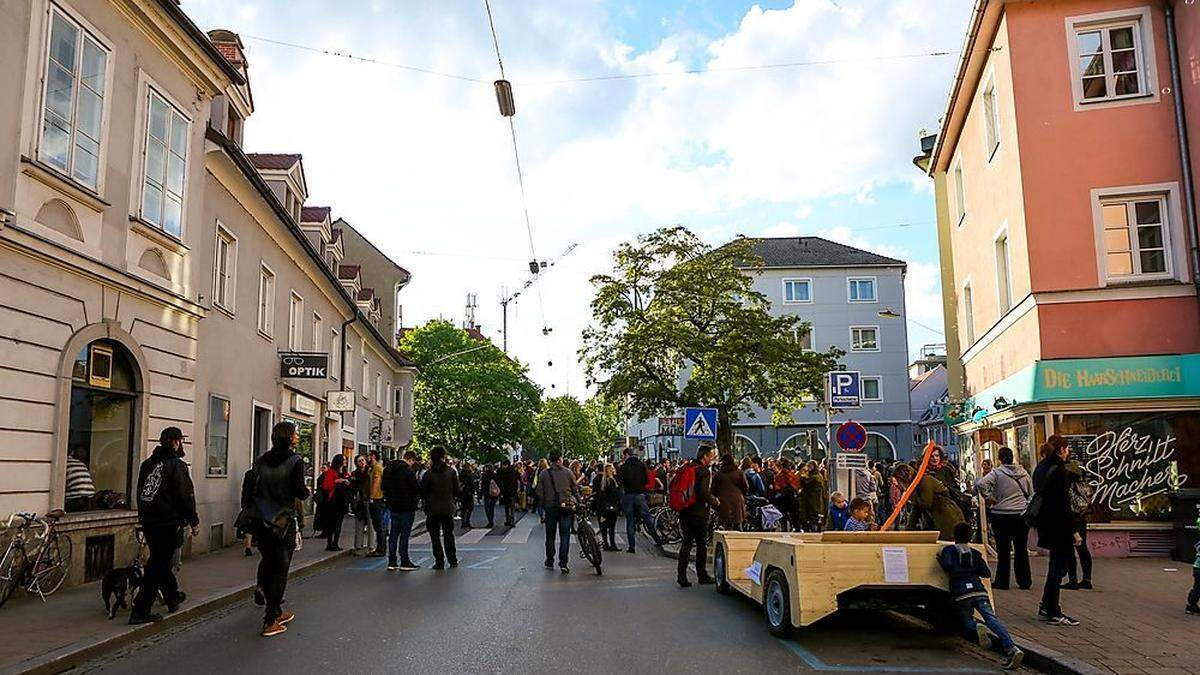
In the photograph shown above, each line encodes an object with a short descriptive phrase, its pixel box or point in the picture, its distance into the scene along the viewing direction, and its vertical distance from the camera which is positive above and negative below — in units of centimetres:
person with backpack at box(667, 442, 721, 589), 1177 -41
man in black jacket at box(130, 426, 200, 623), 870 -27
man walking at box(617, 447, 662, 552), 1691 -25
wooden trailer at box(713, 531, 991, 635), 775 -84
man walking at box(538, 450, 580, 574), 1403 -32
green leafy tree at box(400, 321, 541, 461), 6022 +473
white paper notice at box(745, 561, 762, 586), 919 -95
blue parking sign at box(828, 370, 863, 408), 1580 +132
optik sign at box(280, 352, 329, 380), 2022 +235
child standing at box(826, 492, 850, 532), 1401 -56
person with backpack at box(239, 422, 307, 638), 867 -30
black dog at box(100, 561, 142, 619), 880 -94
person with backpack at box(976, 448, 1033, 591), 1141 -36
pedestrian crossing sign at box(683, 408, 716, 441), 1926 +101
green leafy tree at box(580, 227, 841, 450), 3105 +432
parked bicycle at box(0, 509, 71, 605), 945 -77
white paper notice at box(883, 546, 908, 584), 784 -76
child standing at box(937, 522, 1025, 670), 753 -85
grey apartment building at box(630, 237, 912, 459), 5647 +840
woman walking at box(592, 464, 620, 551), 1834 -55
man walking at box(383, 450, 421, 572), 1419 -34
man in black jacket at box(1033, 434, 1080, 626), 881 -38
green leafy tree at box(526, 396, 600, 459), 10313 +495
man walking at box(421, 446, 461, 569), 1424 -25
